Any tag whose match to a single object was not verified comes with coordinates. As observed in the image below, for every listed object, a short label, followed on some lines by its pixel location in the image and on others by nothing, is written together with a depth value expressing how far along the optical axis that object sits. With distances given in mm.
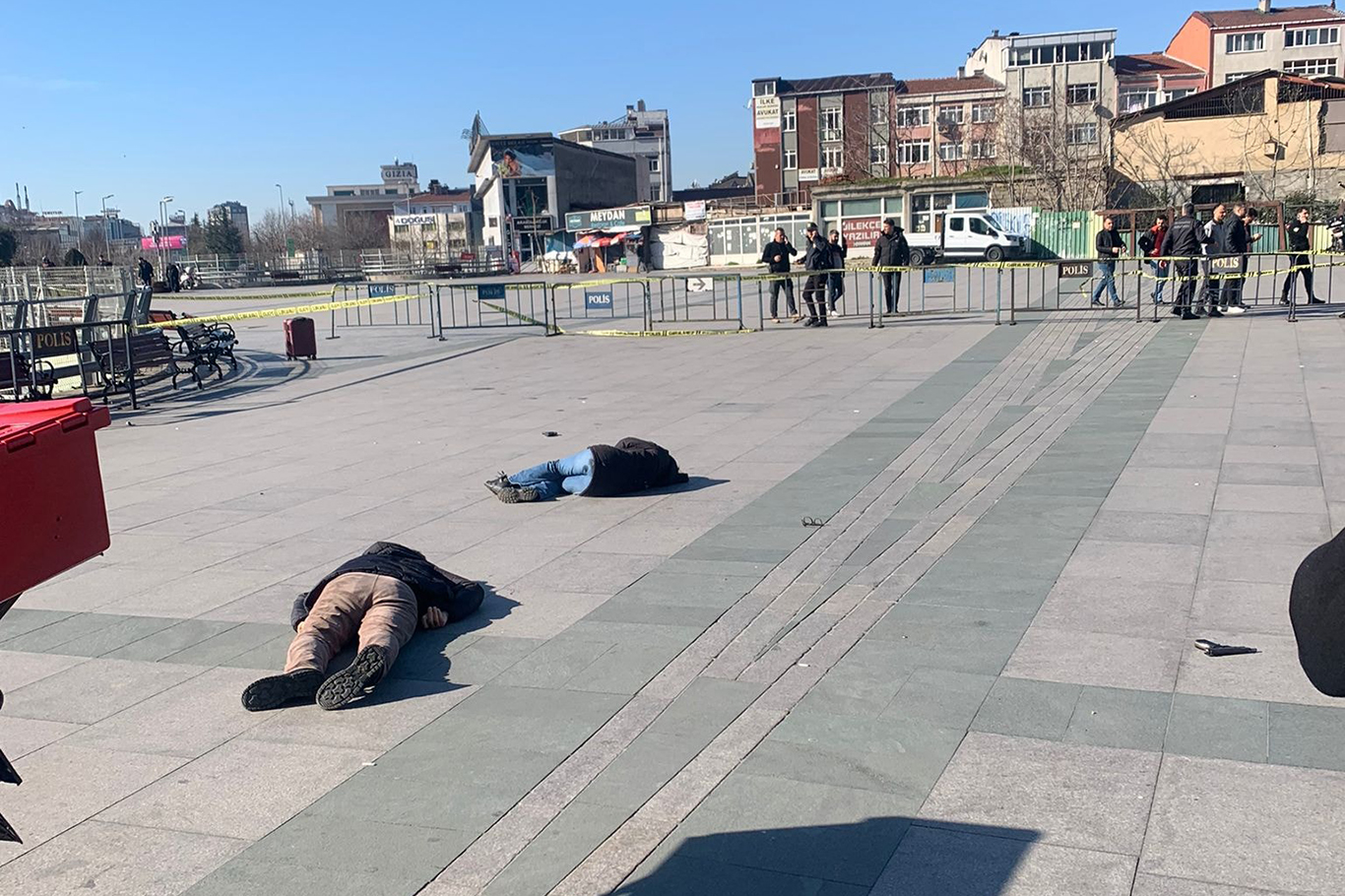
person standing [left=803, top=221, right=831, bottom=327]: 21781
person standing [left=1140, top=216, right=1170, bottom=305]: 20236
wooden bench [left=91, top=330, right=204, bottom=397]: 15773
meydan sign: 66500
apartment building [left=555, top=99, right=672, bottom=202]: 135500
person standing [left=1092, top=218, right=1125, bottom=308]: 21000
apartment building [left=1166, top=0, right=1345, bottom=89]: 78500
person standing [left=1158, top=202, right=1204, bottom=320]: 19703
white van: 43656
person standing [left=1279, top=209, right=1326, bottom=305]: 19984
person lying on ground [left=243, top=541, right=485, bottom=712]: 5273
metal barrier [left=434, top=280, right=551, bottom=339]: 25362
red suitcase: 20969
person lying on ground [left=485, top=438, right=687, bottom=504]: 9070
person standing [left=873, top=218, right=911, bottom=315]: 21828
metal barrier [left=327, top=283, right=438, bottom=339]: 29109
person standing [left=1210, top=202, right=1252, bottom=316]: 20234
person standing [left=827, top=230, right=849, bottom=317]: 22484
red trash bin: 2859
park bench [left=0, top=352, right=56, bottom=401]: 14773
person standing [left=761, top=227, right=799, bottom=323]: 23109
